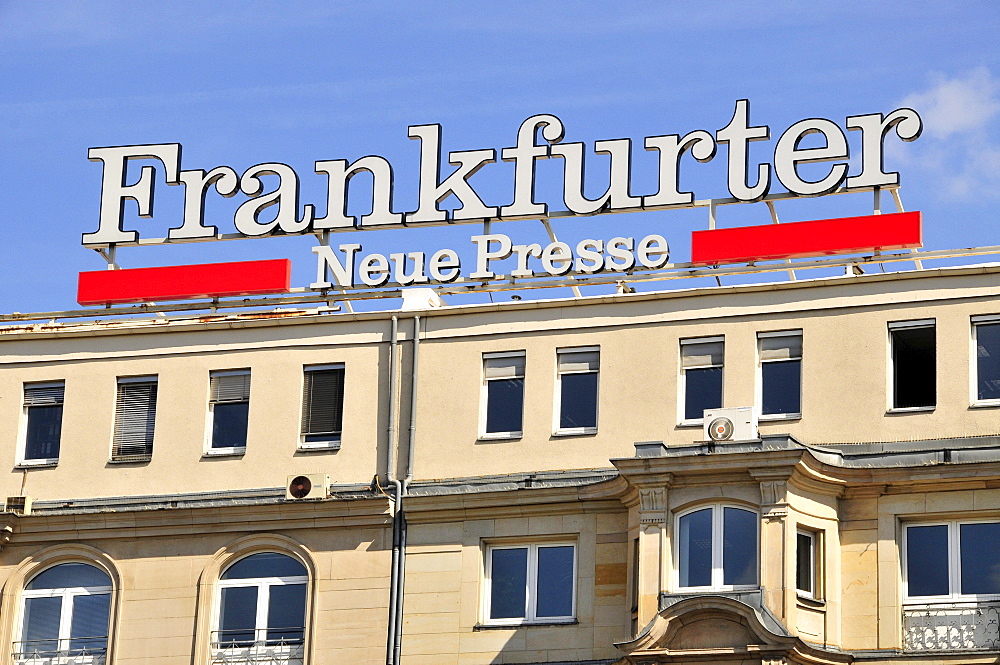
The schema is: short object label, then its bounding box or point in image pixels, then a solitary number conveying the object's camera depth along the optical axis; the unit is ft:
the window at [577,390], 168.35
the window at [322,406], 173.47
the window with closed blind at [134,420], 176.86
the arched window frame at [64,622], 170.50
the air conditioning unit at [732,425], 157.79
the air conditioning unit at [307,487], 168.35
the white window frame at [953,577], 152.97
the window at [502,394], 169.99
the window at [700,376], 166.09
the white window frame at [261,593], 167.22
